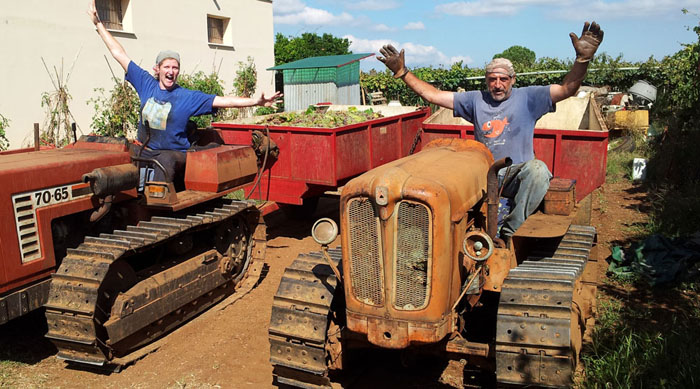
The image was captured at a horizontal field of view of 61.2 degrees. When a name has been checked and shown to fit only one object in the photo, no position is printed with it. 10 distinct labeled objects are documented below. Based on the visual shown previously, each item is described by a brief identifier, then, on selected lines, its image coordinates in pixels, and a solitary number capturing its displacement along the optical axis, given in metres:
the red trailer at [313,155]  7.62
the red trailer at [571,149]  6.30
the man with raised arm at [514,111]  4.21
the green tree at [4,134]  10.50
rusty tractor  3.17
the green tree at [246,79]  16.66
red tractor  4.27
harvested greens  8.28
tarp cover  6.02
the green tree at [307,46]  28.34
